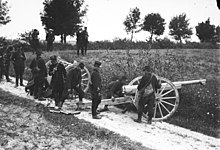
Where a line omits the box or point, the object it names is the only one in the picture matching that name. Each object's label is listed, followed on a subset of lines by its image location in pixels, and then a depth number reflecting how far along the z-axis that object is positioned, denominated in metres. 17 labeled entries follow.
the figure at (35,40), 16.84
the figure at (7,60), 13.29
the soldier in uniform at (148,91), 8.62
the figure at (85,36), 17.36
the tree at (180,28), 55.53
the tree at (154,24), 54.38
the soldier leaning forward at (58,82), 8.93
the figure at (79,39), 17.35
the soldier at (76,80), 9.20
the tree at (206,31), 51.02
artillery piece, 9.15
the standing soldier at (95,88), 8.49
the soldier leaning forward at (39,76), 10.08
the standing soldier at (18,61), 12.23
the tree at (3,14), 36.09
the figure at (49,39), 18.86
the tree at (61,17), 35.28
